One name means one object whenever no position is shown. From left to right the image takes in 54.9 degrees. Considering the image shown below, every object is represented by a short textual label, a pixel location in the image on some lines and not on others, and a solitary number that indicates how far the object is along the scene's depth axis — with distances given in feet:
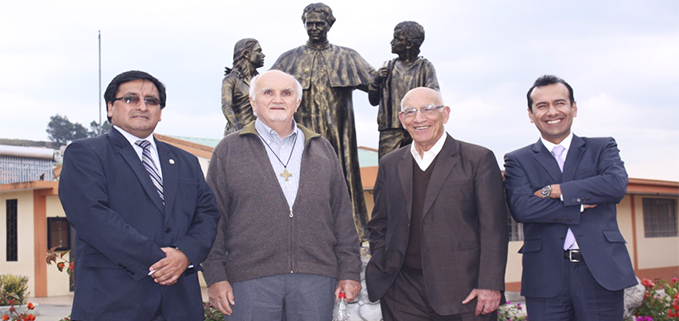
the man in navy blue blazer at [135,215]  9.57
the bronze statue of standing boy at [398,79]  19.13
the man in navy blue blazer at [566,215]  11.24
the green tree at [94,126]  145.70
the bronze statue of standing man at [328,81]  19.30
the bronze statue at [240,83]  21.18
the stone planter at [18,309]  33.85
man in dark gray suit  10.85
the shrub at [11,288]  35.37
